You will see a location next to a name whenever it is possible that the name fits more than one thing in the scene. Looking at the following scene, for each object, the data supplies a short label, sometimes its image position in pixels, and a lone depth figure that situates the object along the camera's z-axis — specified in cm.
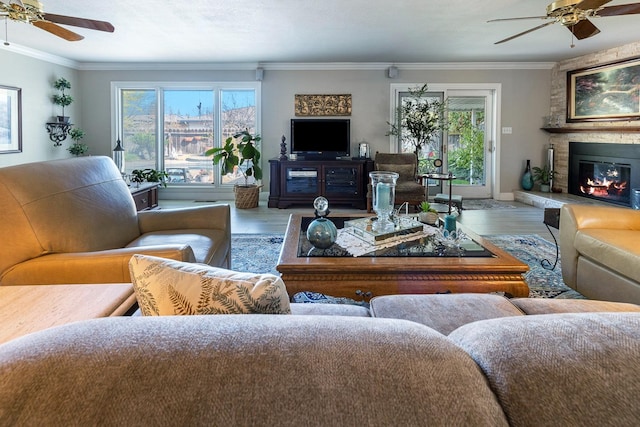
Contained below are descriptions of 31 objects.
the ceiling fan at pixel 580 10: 321
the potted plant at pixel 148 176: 559
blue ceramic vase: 751
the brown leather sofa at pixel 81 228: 191
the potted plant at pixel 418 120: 727
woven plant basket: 690
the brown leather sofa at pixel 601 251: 245
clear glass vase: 279
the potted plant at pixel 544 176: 739
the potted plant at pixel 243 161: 691
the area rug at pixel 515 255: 310
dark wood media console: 705
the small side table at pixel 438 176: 634
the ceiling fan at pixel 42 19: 314
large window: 766
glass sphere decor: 235
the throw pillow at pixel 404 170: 673
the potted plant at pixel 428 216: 314
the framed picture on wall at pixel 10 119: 591
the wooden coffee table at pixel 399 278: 213
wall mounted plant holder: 683
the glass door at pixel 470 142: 765
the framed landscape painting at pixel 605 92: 583
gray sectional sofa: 57
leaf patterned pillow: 97
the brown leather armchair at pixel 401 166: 658
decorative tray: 258
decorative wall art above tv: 745
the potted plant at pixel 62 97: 690
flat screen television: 730
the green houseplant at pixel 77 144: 719
